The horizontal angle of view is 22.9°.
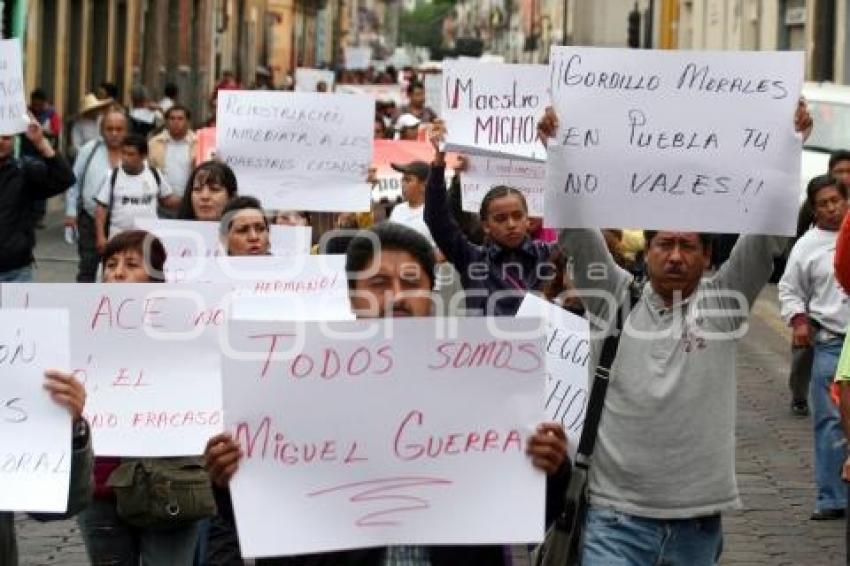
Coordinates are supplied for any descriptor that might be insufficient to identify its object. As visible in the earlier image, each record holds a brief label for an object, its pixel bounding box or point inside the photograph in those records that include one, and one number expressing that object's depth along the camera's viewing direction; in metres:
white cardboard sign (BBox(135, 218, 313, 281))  8.91
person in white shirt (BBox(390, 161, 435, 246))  11.75
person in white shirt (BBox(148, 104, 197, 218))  16.81
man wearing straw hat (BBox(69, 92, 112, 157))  23.65
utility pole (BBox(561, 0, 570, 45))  65.62
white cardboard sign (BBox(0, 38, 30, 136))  10.07
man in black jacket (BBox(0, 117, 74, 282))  10.12
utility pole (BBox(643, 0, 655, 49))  43.92
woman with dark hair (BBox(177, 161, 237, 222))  9.00
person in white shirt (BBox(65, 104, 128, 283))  13.49
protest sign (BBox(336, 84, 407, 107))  38.14
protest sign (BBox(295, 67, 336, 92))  37.44
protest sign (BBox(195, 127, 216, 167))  15.92
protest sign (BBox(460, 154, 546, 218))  10.67
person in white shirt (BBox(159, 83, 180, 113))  29.91
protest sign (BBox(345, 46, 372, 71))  66.19
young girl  8.28
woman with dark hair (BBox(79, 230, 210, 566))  6.05
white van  23.69
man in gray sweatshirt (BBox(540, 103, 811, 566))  5.47
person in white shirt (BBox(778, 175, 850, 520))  9.68
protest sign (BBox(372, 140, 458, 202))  16.42
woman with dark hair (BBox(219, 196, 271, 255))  7.62
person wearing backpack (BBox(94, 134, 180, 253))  13.10
